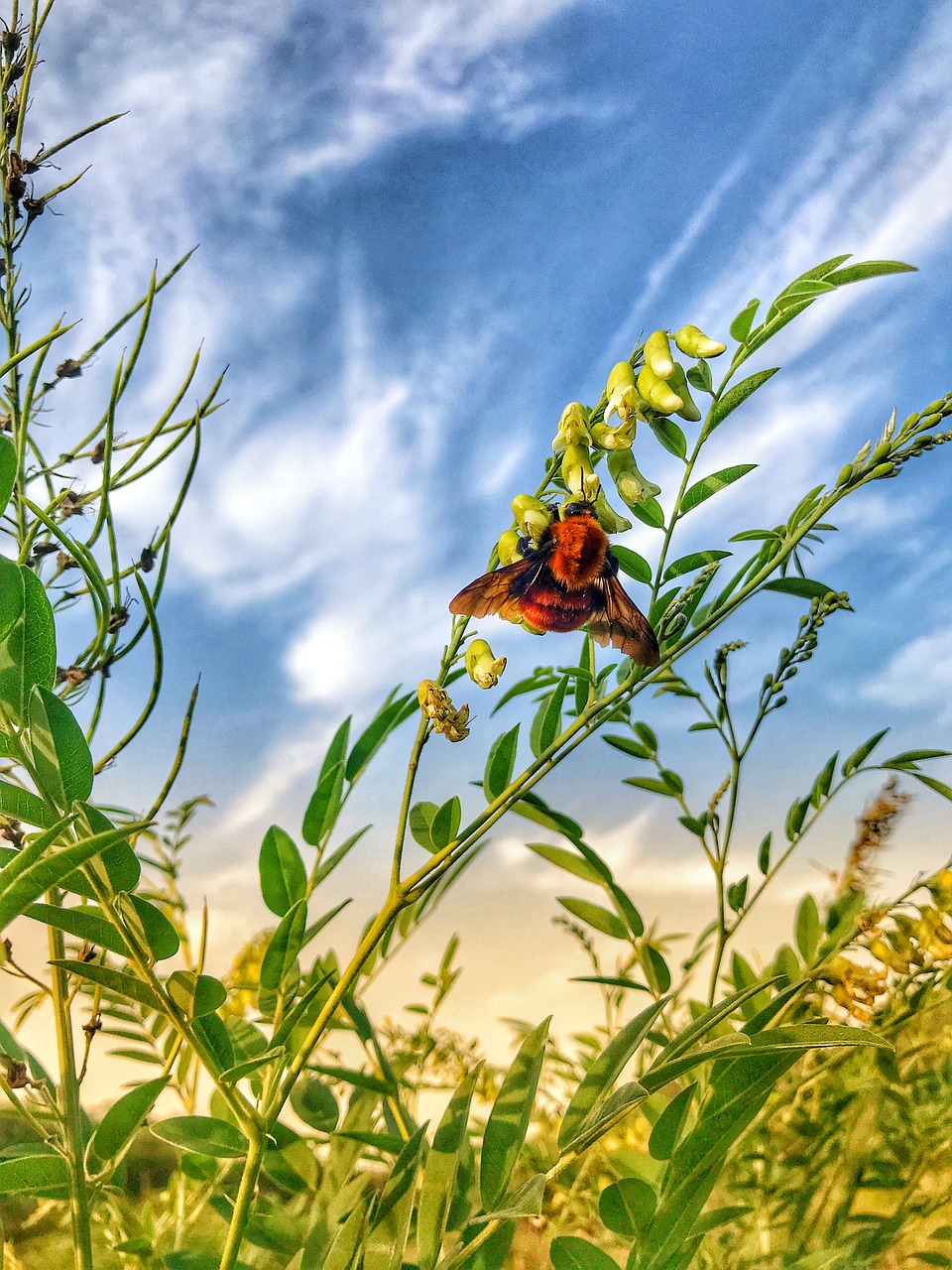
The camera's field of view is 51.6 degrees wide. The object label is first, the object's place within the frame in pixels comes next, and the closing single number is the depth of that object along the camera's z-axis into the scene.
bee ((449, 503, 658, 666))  0.15
